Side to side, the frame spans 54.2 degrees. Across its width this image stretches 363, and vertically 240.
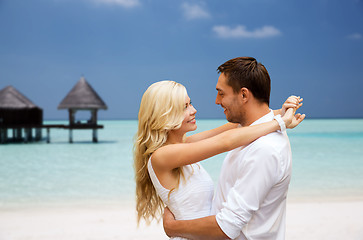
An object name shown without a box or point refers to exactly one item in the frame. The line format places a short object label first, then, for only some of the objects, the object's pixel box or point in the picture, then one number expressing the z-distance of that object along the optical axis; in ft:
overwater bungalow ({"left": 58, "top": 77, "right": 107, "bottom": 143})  80.84
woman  6.50
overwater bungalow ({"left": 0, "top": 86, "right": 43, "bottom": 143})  86.99
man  5.76
